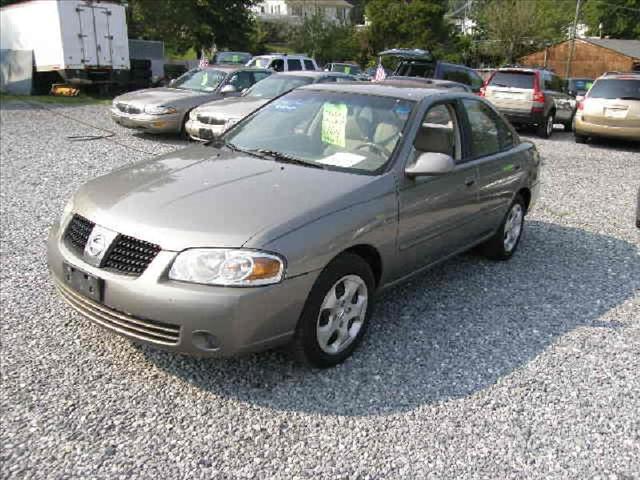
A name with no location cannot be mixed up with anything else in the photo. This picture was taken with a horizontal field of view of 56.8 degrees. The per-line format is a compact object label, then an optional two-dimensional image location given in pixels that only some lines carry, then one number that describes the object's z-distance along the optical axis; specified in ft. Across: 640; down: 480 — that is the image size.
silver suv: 47.52
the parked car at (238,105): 35.06
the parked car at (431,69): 52.85
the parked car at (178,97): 37.81
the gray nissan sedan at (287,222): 9.67
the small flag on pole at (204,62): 64.18
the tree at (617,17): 205.46
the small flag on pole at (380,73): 58.90
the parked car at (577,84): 70.69
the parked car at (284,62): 60.70
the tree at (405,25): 152.25
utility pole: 151.02
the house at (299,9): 204.83
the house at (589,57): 155.74
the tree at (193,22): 119.44
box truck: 66.23
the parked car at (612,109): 41.42
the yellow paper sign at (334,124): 13.48
